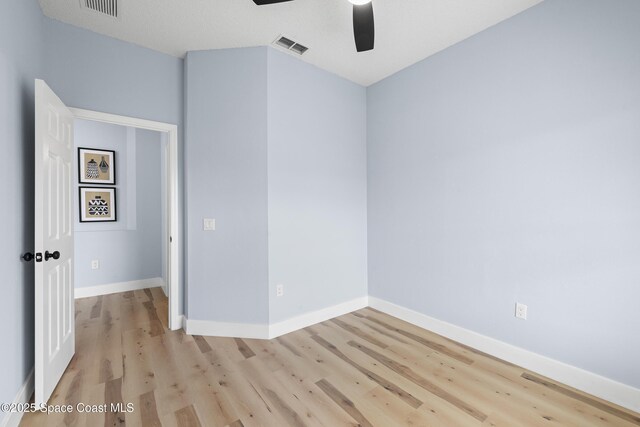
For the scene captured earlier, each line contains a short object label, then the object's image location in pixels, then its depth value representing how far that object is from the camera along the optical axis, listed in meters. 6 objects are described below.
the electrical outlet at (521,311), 2.20
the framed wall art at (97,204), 3.80
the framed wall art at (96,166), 3.78
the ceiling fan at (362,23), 1.69
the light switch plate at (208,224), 2.72
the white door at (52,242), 1.66
